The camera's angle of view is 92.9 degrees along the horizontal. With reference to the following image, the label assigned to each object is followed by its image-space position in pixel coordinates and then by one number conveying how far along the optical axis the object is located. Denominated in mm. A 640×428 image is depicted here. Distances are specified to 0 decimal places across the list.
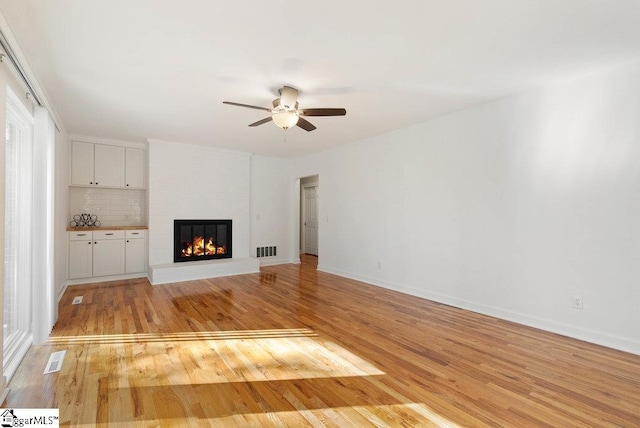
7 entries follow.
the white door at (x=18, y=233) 2671
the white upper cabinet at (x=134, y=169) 5988
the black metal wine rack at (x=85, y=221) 5656
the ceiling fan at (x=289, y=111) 3299
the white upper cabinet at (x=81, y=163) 5465
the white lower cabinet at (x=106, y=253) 5250
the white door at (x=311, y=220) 9203
